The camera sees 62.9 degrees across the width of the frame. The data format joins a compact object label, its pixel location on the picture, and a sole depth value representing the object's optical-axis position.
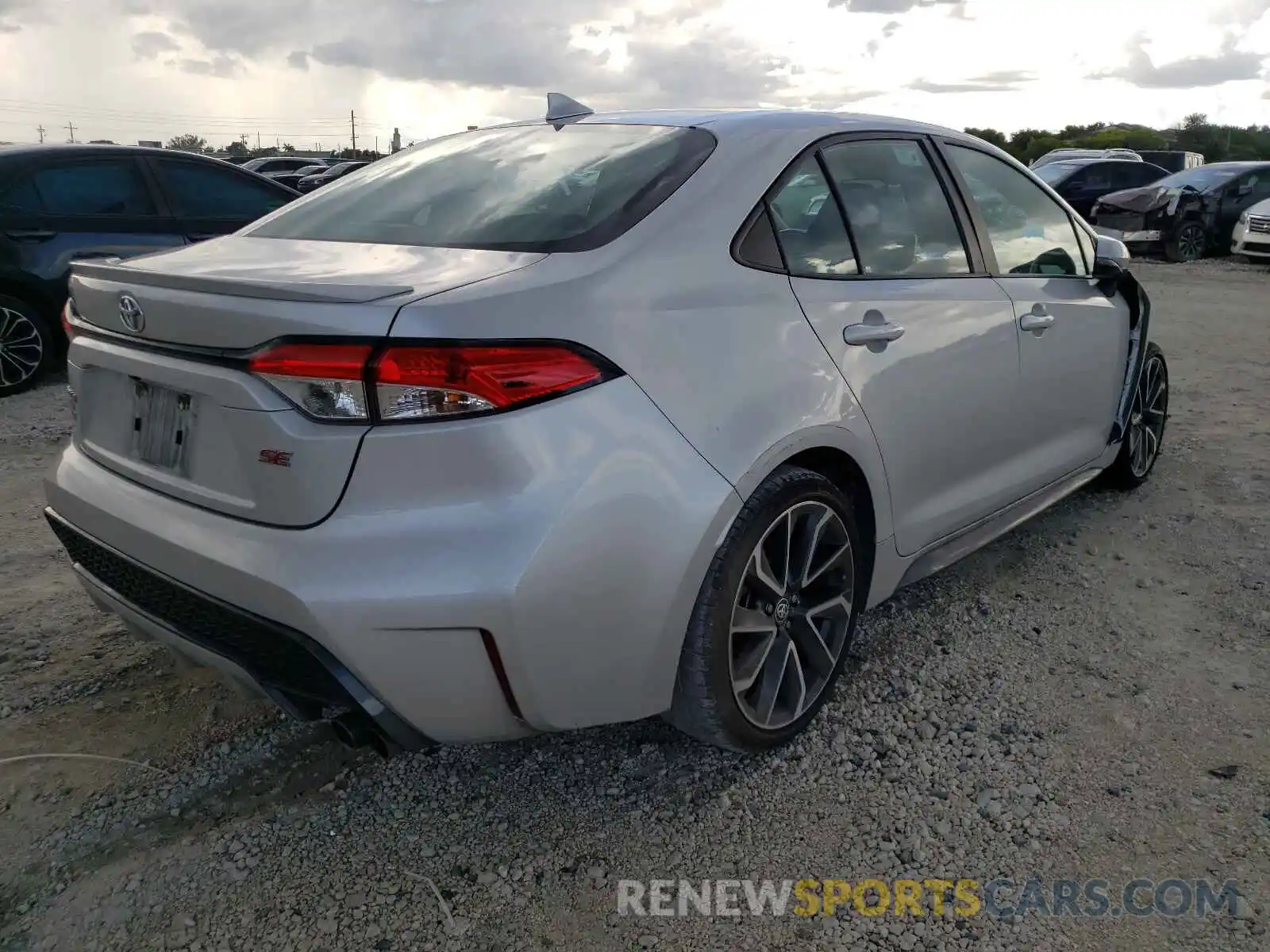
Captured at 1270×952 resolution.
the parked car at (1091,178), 16.66
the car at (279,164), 27.87
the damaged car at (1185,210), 14.99
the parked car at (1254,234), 14.41
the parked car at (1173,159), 24.94
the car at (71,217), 6.40
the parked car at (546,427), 1.95
